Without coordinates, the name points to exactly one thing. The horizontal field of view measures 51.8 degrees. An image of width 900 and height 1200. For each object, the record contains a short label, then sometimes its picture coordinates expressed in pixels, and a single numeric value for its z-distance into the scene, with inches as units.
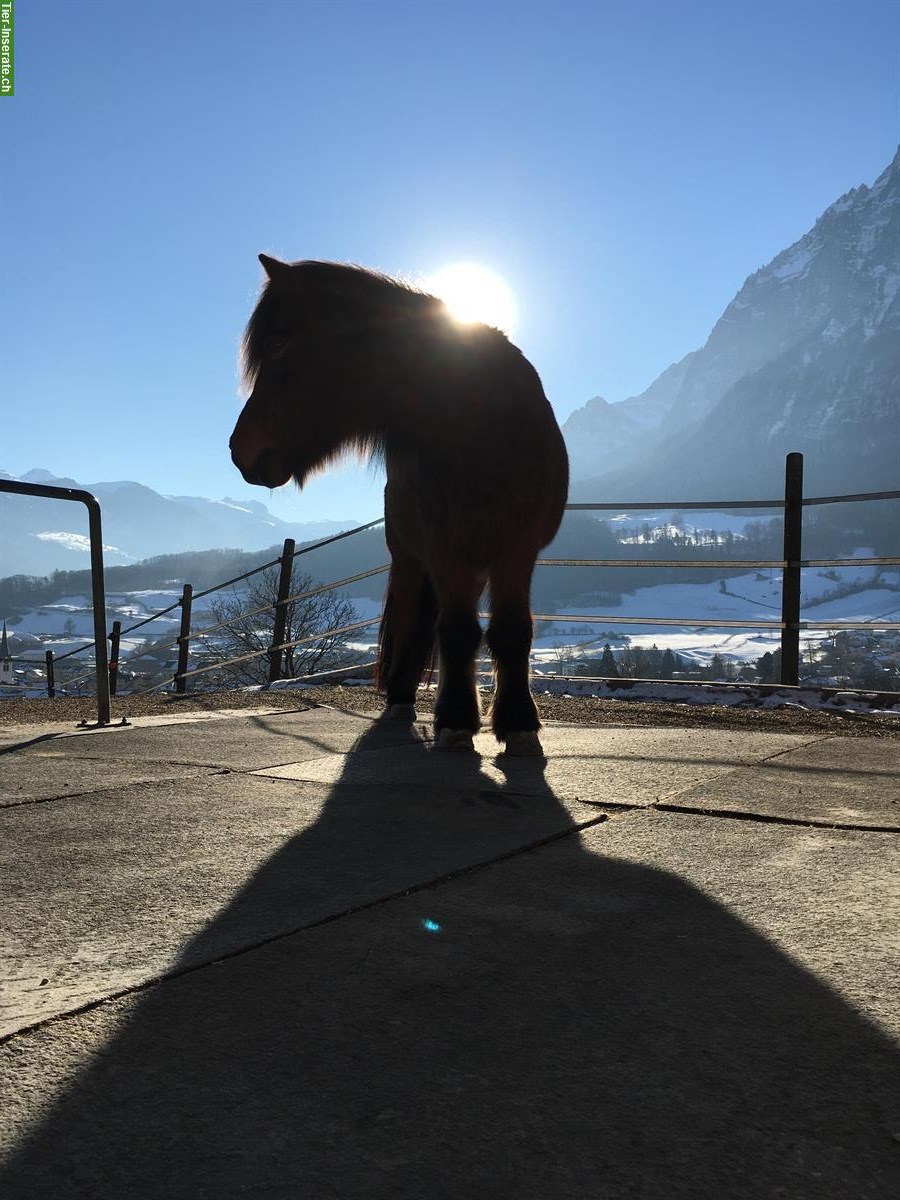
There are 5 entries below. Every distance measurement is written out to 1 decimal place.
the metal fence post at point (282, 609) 335.3
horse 112.1
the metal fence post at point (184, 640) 362.4
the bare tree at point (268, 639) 960.3
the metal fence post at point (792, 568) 209.0
